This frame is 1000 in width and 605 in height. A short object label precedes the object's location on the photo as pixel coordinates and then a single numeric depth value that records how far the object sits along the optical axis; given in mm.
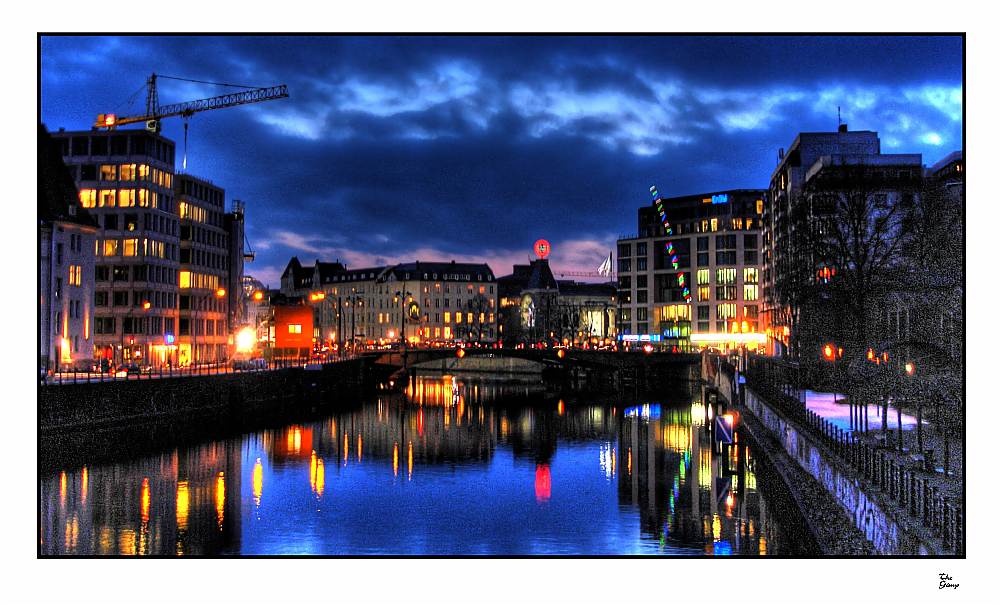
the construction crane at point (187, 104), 143125
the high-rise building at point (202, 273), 127062
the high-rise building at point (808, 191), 82188
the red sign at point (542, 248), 193250
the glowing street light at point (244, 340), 141125
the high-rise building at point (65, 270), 83375
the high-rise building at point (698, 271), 179875
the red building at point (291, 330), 131125
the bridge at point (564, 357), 137625
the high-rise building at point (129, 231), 113875
